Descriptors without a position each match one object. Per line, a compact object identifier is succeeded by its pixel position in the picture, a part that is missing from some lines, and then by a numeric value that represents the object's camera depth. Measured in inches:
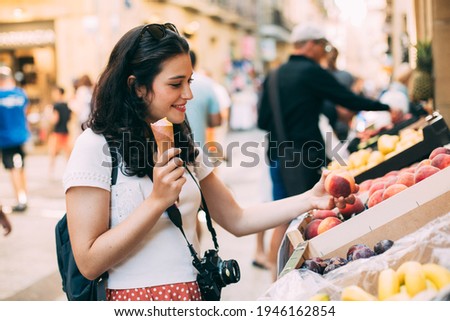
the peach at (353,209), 119.3
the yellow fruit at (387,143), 175.4
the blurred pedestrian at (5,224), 157.1
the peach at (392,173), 142.1
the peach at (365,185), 141.8
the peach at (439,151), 129.6
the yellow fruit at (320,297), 77.0
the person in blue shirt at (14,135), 365.4
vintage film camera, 92.4
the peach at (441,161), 121.3
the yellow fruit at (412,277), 73.2
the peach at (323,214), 118.0
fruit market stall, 81.2
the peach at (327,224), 111.3
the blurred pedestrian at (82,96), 459.8
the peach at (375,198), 120.0
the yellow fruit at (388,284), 75.7
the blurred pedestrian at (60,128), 503.8
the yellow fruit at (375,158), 171.3
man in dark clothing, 199.3
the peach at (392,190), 117.0
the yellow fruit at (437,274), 71.9
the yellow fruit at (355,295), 75.2
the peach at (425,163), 125.7
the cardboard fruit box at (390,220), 99.5
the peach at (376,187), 129.6
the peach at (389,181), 129.3
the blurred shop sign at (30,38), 762.2
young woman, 86.2
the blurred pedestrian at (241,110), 937.5
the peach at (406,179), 122.9
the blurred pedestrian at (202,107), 238.7
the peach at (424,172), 117.3
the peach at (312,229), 113.1
